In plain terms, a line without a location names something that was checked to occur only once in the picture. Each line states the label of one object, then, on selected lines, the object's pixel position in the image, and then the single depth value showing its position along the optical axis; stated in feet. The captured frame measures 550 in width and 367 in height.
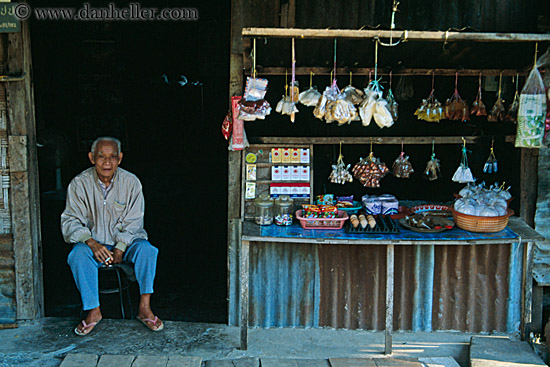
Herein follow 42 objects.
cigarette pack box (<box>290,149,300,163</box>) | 14.69
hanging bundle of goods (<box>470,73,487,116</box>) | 14.70
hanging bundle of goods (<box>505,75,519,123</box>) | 14.46
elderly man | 13.58
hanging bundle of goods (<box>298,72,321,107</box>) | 13.76
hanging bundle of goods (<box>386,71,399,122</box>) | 14.11
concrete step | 12.61
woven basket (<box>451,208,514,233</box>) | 13.10
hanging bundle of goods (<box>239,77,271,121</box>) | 12.74
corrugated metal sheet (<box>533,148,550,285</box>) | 14.57
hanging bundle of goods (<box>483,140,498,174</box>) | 14.97
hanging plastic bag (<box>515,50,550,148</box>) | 12.89
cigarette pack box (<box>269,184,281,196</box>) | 14.75
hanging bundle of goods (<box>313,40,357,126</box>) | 12.76
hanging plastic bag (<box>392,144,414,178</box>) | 15.17
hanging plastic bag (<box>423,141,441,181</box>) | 15.29
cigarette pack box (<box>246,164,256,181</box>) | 14.66
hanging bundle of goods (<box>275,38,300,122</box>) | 13.05
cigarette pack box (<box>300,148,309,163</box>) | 14.71
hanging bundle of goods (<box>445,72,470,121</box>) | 14.85
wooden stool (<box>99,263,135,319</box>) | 13.94
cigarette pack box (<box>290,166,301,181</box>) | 14.76
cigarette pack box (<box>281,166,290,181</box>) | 14.74
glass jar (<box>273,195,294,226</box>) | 14.01
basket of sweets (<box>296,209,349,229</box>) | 13.57
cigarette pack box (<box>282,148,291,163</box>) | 14.67
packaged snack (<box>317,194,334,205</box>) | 14.98
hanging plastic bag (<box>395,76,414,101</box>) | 17.49
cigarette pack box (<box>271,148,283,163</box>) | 14.64
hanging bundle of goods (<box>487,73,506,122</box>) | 14.71
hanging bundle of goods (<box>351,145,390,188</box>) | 14.85
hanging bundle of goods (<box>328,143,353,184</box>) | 14.98
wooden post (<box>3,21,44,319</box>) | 14.10
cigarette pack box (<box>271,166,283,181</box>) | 14.70
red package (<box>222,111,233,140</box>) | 14.25
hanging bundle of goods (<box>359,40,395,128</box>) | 12.88
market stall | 14.01
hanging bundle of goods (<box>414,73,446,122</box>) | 14.92
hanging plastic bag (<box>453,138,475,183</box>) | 14.73
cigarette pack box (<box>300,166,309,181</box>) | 14.76
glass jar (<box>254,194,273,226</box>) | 13.98
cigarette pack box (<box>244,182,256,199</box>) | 14.65
